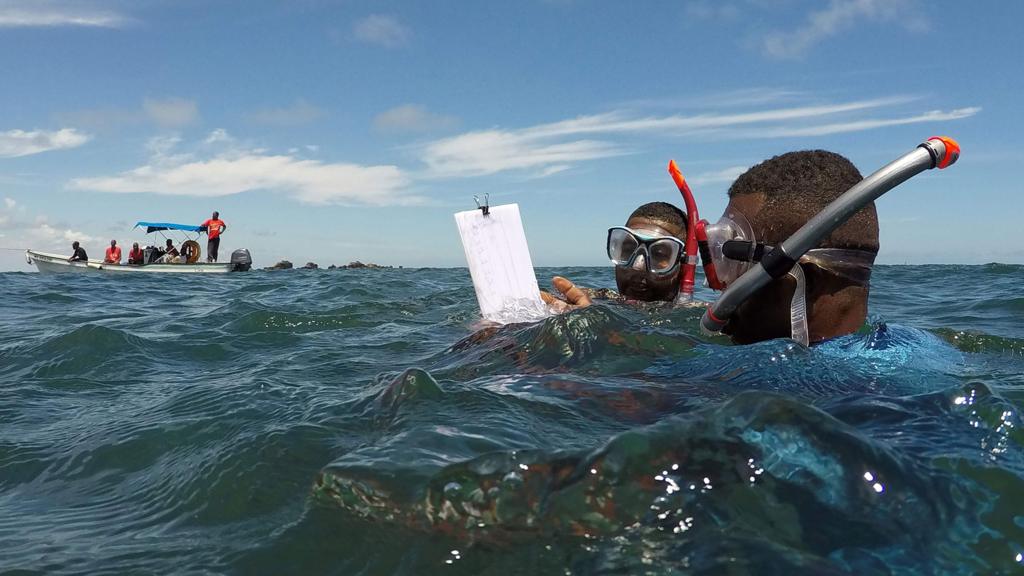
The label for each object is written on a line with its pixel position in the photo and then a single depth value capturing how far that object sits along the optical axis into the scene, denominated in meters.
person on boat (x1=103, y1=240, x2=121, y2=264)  24.85
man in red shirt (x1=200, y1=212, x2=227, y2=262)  25.22
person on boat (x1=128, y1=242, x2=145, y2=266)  24.36
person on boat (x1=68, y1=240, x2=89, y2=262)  23.22
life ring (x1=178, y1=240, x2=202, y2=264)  25.67
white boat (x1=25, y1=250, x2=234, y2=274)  21.78
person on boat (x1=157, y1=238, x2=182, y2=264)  24.30
